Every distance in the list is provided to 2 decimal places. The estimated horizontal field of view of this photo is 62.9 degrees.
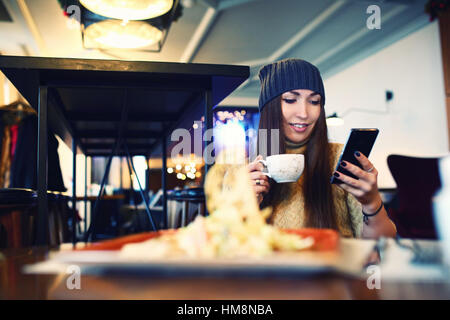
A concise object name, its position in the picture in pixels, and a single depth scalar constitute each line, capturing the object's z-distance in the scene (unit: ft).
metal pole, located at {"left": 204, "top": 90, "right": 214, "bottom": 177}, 3.05
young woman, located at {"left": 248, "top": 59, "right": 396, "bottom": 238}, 3.47
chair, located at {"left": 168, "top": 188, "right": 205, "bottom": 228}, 6.86
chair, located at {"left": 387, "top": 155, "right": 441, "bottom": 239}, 8.83
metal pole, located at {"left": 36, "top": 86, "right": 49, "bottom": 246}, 2.65
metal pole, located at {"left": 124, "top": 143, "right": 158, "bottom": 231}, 3.61
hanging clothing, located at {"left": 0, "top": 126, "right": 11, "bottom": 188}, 12.41
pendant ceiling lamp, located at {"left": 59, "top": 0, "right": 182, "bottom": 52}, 6.46
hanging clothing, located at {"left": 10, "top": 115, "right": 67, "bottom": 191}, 8.48
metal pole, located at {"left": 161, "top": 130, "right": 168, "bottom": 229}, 7.32
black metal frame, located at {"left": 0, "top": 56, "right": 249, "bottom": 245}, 2.71
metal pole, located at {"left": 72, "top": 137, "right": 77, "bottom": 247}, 7.28
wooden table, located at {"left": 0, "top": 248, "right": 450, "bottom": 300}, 1.07
